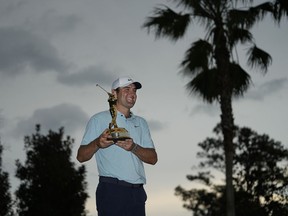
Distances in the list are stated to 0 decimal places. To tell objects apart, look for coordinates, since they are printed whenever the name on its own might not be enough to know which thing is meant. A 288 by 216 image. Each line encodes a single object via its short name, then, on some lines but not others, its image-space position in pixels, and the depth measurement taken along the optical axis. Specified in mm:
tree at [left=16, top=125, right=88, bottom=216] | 25297
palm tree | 13938
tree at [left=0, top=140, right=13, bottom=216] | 22859
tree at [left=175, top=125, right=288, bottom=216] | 33469
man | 3563
